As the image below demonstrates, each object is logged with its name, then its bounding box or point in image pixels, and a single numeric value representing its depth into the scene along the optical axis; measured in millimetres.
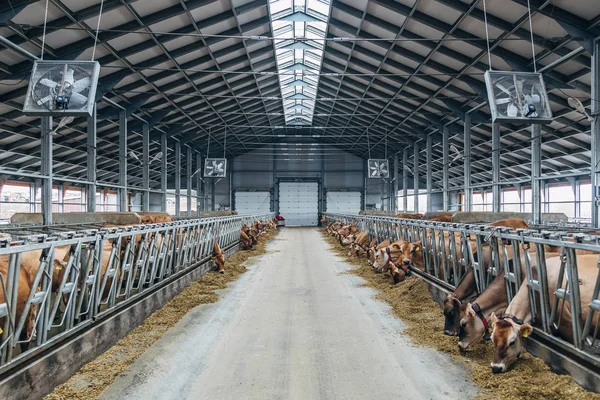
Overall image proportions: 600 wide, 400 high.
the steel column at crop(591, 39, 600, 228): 9031
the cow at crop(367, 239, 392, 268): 10461
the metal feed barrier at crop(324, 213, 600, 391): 3338
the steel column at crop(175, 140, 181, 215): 26944
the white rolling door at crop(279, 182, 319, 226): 39781
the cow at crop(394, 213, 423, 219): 18612
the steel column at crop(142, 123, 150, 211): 20188
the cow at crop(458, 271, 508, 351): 4285
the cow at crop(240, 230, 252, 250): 15781
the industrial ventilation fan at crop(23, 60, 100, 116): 7277
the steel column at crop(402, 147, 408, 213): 30781
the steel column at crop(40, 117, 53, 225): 10633
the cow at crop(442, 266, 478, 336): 4797
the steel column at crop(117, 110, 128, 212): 17656
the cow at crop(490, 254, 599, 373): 3623
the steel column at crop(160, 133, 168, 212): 23675
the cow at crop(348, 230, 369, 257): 12977
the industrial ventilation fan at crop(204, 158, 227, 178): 23141
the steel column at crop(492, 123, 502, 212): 16938
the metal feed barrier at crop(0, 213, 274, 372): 3111
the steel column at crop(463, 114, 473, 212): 19047
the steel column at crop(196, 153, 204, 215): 33503
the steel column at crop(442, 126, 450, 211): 22578
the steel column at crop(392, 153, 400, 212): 33744
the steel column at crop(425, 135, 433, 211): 24953
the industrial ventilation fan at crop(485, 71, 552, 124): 8102
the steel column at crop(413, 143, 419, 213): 28458
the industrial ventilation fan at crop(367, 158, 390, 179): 23609
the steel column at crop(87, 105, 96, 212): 14602
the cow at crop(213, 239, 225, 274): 10002
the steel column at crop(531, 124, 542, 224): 13359
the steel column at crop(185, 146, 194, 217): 27445
